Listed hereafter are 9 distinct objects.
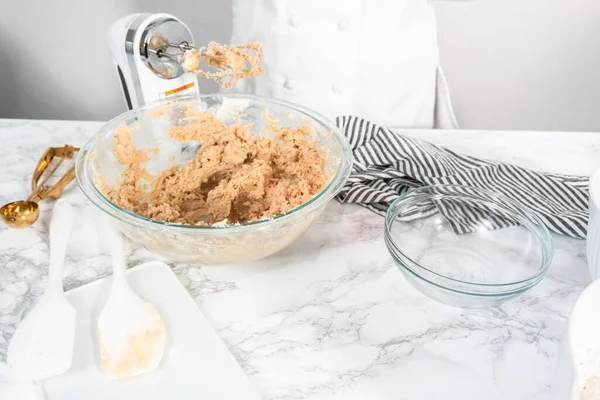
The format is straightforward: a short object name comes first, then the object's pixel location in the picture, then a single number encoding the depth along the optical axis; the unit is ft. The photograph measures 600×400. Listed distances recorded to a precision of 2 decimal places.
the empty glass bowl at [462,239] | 1.93
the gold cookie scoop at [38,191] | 2.21
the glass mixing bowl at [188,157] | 1.79
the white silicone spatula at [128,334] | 1.63
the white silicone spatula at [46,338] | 1.60
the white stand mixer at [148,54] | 2.21
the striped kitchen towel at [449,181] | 2.26
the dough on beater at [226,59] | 2.16
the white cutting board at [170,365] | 1.59
